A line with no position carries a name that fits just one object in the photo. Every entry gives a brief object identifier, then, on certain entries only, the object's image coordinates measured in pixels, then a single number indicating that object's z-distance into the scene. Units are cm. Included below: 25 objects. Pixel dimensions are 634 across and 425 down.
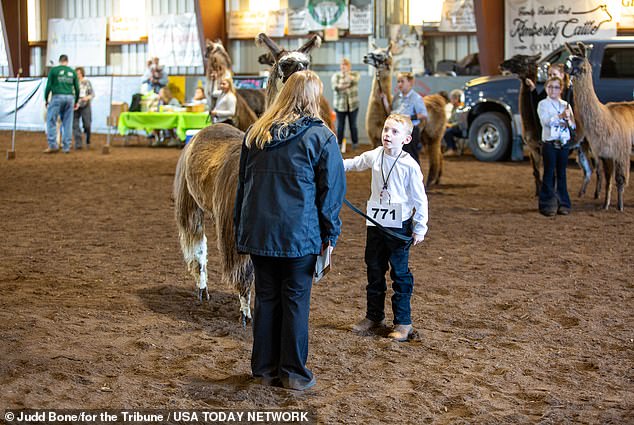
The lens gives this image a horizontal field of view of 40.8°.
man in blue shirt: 1138
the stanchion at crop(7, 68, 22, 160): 1702
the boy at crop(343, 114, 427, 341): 514
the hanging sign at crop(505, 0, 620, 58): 1908
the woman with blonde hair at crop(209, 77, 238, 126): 1091
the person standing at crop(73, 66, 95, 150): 2073
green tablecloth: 1933
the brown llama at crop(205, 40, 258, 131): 1105
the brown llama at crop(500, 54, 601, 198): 1105
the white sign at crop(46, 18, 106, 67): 2811
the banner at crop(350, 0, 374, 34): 2298
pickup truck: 1548
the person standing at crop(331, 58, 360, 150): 1897
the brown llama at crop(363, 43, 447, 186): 1207
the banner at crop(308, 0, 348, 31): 2325
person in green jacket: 1842
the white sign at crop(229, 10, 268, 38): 2477
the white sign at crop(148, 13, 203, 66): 2547
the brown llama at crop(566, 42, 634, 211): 1053
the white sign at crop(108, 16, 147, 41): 2730
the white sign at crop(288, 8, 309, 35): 2386
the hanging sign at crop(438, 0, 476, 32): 2167
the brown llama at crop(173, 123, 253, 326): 528
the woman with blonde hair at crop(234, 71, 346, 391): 423
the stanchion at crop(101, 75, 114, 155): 1880
